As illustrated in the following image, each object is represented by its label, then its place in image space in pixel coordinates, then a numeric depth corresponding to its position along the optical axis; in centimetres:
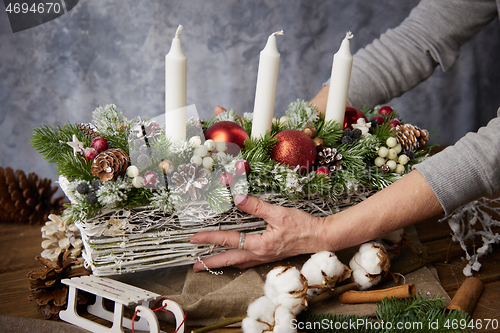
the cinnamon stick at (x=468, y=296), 63
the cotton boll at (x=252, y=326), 54
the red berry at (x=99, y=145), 66
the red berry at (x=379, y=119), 93
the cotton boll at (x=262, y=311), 55
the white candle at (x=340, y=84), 74
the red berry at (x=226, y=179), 65
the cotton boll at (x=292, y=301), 56
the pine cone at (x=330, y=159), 74
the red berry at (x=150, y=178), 62
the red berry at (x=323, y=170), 70
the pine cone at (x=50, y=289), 62
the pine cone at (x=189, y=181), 63
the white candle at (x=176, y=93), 62
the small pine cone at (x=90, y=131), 74
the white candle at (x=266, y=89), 68
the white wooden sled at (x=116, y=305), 53
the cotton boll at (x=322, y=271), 63
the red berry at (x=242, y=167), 66
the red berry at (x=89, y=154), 65
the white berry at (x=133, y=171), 63
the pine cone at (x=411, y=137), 83
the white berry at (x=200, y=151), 66
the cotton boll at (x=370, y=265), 66
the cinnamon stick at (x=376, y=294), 62
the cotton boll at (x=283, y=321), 53
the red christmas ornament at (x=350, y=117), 86
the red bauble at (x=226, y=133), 73
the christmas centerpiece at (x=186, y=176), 63
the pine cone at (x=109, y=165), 61
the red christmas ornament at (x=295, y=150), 70
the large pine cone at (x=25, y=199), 96
